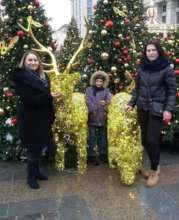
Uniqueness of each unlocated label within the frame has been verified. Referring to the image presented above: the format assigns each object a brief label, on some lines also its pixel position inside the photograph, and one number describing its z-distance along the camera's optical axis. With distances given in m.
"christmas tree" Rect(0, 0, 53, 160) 6.41
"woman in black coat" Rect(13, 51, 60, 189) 4.89
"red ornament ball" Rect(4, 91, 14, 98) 6.30
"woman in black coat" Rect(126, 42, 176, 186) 4.94
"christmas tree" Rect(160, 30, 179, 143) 6.66
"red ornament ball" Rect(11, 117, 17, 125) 6.19
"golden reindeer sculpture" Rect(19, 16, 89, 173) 5.26
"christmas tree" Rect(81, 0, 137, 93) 6.76
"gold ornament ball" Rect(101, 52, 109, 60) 6.60
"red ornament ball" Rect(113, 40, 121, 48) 6.70
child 5.93
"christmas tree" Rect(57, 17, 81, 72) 17.21
